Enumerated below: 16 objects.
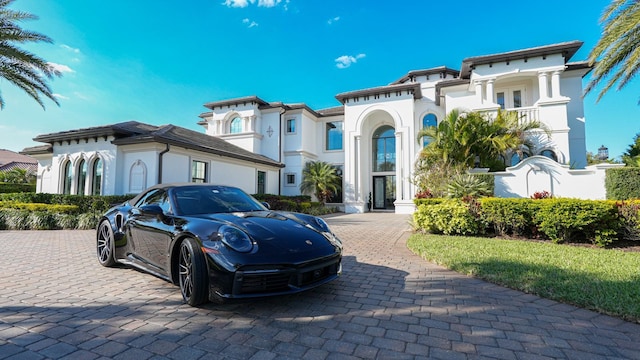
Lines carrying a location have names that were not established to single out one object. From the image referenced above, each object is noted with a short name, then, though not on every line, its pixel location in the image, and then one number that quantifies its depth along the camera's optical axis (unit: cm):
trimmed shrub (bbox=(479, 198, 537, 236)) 714
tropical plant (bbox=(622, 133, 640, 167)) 1498
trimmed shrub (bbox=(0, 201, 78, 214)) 1024
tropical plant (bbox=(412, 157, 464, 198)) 1139
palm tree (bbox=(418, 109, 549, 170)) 1131
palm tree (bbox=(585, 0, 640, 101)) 728
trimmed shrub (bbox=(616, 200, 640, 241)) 606
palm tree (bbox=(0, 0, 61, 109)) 930
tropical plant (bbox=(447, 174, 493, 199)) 937
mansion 1241
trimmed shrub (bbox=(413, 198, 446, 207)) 921
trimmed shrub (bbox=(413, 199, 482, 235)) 768
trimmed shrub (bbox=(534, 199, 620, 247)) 626
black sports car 262
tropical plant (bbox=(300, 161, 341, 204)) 1922
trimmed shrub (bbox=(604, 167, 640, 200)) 869
